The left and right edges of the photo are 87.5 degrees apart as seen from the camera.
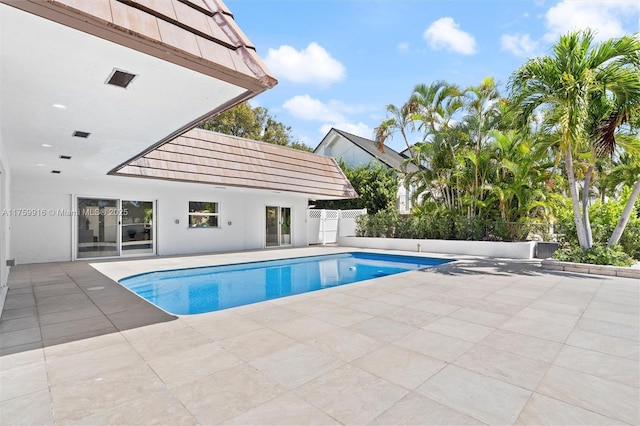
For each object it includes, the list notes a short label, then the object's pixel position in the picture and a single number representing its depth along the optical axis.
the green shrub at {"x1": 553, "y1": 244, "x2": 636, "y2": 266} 8.51
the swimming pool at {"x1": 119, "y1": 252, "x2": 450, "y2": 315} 7.09
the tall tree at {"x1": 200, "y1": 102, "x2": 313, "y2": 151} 27.03
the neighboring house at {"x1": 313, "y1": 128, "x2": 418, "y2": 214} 23.31
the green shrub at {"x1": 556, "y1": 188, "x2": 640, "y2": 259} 9.68
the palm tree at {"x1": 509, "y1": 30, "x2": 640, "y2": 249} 8.04
